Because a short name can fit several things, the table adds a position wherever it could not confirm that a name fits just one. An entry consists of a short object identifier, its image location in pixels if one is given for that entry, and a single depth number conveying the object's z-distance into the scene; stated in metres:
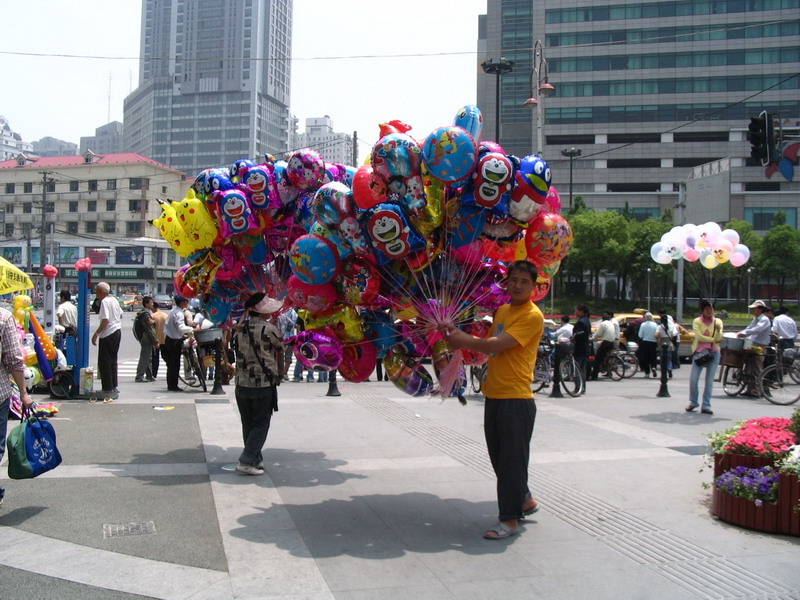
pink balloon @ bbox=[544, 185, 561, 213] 5.88
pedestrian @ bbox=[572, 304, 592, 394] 14.67
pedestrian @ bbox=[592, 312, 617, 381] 16.92
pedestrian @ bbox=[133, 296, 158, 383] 14.24
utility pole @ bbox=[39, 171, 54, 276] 41.98
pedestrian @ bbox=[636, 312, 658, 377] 17.50
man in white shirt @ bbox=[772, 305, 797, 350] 15.45
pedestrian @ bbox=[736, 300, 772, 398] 12.91
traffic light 12.18
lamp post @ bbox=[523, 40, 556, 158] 18.05
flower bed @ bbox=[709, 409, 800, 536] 5.49
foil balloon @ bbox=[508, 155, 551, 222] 5.29
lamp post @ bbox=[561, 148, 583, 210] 36.84
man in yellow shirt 5.28
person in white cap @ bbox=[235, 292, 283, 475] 7.00
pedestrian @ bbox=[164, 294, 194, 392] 13.20
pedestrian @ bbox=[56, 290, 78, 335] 12.74
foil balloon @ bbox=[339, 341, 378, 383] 6.08
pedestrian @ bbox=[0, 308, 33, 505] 5.68
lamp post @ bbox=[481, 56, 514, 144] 18.70
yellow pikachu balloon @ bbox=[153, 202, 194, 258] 7.22
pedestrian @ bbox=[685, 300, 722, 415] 11.12
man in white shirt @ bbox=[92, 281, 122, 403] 11.59
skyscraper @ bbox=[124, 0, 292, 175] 165.00
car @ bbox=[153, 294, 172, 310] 51.16
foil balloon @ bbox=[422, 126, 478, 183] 5.02
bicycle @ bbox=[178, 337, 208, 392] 13.38
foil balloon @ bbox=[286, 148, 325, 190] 6.91
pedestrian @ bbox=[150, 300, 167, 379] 13.89
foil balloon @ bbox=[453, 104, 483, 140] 5.46
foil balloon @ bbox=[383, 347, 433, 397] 6.00
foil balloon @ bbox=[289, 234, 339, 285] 5.53
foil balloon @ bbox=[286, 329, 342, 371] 5.93
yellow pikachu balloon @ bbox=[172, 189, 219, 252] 7.16
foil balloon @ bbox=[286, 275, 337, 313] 5.75
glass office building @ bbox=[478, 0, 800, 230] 68.50
